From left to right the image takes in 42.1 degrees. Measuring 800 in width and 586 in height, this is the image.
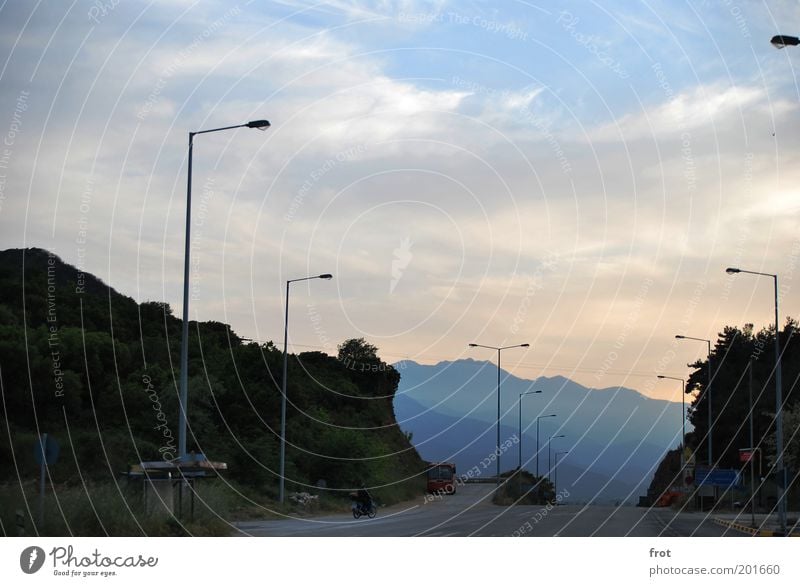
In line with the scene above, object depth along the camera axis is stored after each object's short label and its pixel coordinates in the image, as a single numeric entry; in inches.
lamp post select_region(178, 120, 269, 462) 1111.6
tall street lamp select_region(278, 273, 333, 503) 1684.2
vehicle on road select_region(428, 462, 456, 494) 2957.7
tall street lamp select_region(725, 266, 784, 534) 1171.9
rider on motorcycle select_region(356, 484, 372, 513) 1654.8
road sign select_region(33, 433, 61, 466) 683.4
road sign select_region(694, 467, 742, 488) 2319.6
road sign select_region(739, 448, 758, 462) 1531.7
